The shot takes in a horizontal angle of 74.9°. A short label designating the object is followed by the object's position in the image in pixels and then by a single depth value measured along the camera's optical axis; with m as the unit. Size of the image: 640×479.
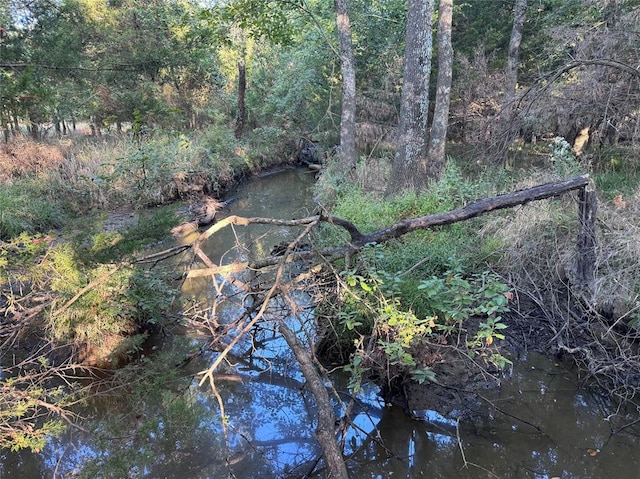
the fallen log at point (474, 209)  4.36
